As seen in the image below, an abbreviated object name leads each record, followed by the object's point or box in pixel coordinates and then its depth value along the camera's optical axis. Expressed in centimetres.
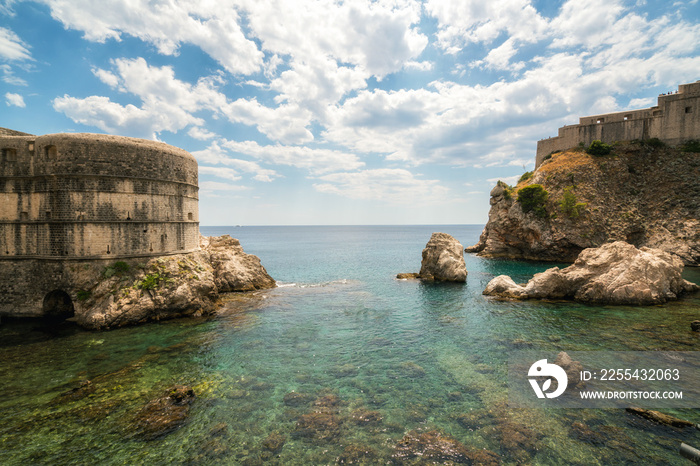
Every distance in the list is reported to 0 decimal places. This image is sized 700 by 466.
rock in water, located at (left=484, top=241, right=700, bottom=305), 2336
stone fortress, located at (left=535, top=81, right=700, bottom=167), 4409
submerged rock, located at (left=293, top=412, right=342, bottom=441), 989
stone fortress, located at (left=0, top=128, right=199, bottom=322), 1992
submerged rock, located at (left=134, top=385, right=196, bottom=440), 1005
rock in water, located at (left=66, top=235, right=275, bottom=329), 1930
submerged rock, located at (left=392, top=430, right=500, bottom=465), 870
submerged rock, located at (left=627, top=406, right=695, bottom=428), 980
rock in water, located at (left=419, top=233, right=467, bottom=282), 3441
